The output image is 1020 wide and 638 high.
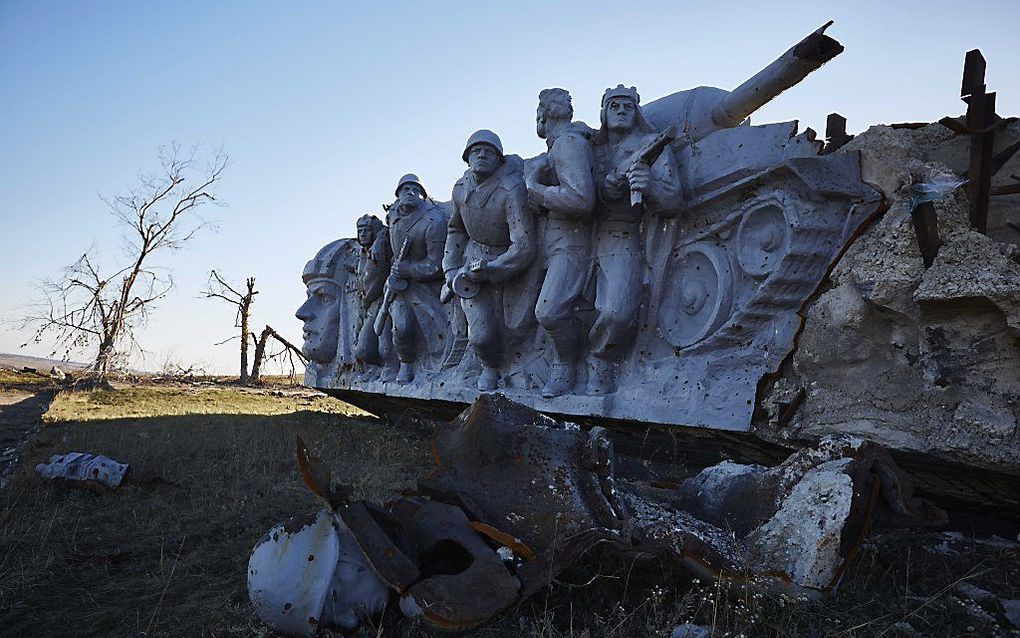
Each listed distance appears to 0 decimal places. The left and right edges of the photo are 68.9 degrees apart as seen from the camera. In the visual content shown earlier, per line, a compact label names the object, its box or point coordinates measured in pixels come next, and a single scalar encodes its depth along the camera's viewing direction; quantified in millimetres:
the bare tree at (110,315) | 14609
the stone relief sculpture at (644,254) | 3797
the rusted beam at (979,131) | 3094
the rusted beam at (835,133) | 3939
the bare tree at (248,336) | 18297
